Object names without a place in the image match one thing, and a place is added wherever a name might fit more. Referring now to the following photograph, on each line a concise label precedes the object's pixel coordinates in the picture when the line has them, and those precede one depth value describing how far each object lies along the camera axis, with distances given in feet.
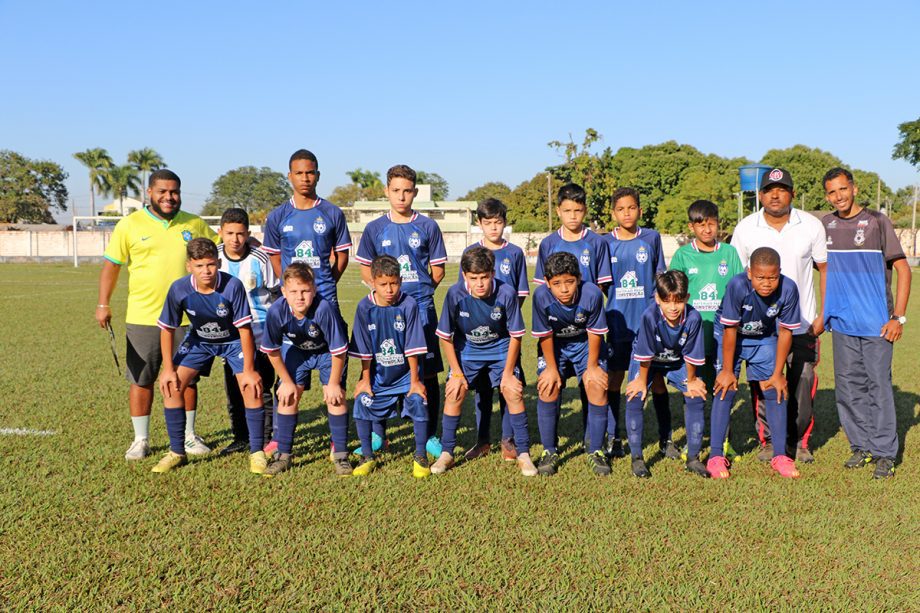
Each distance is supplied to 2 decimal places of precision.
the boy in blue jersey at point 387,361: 15.29
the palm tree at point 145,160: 209.67
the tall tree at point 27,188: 198.59
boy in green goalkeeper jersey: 15.98
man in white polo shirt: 15.65
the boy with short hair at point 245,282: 16.99
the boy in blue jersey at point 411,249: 16.29
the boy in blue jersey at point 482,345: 15.33
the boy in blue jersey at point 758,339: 14.70
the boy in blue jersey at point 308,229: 16.16
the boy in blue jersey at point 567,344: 14.78
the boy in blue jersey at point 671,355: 14.53
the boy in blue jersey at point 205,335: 15.23
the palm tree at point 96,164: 200.03
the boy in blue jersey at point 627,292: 16.19
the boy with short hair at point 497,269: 16.24
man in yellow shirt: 16.05
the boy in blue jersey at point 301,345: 14.85
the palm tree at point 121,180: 204.74
